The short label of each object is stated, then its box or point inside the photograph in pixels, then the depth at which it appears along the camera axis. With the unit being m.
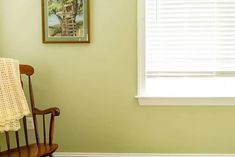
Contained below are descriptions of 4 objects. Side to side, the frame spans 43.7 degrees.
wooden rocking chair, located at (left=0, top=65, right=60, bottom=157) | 2.13
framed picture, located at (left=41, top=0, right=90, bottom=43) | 2.61
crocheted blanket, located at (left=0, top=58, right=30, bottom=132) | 2.13
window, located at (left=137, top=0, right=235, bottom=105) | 2.61
